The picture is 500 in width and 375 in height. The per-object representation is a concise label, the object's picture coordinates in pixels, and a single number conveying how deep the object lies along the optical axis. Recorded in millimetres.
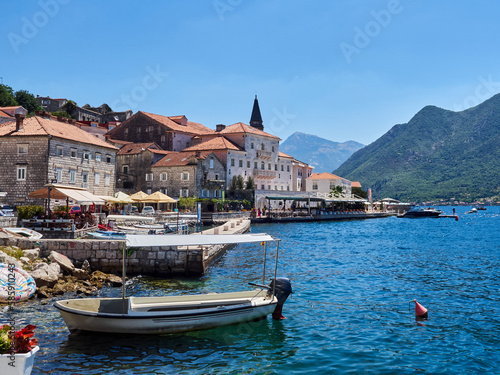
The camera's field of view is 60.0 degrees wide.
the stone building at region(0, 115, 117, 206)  39125
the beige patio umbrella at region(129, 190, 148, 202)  39219
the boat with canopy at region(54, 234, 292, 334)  11672
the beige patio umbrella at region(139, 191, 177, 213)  38875
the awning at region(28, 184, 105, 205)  26031
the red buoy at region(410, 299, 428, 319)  14320
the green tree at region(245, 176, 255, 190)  70500
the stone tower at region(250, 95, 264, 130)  97250
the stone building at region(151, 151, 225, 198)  62188
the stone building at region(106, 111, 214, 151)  74562
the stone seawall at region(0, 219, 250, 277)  20172
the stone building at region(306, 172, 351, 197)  98875
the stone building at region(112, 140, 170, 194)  64938
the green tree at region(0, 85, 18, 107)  81606
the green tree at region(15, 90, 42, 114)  88812
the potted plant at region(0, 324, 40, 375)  6910
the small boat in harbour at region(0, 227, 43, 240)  22031
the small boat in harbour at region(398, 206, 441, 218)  95000
